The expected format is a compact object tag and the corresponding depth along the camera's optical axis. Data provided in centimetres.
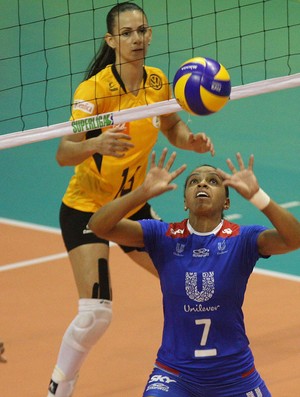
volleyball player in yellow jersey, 1552
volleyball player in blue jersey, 1284
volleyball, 1514
